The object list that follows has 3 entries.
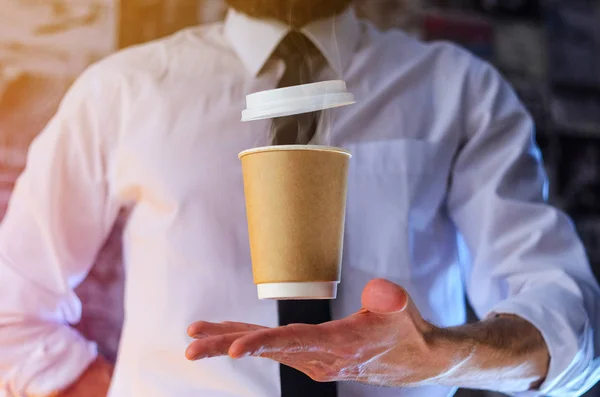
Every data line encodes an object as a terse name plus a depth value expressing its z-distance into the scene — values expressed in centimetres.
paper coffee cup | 51
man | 70
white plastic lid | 51
